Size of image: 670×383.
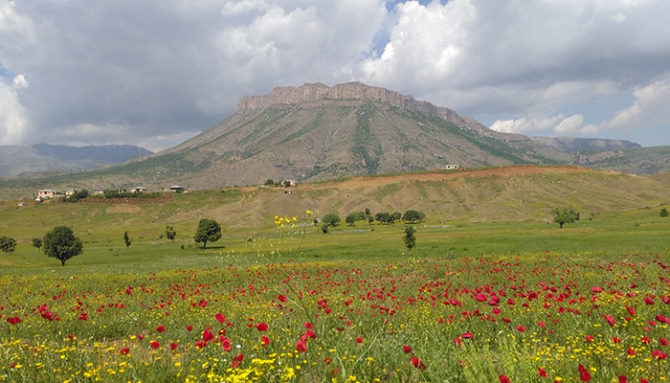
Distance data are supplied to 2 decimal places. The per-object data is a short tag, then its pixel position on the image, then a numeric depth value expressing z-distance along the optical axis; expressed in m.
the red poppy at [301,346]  4.87
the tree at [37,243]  88.96
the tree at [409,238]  48.88
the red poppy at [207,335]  5.31
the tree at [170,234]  103.56
